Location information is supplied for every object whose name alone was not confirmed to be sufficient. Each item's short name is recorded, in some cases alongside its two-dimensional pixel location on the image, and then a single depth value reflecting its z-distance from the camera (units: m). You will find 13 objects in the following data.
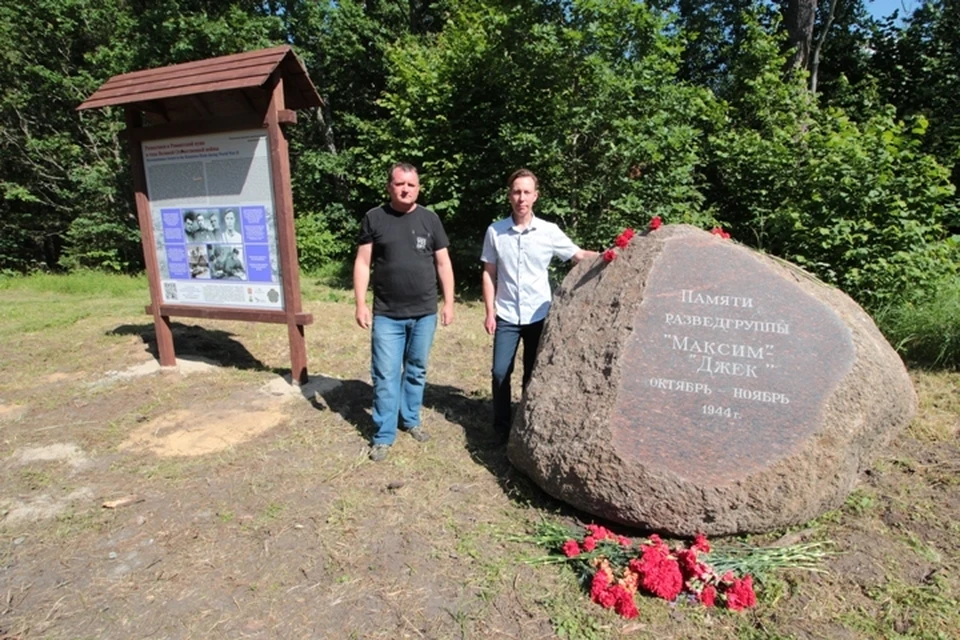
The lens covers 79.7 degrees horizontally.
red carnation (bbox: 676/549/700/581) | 2.48
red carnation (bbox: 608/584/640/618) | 2.33
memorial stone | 2.74
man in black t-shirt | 3.65
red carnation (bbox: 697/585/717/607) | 2.40
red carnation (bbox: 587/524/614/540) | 2.78
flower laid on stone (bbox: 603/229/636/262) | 3.32
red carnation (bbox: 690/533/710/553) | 2.63
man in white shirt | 3.55
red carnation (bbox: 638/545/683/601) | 2.43
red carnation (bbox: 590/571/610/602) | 2.43
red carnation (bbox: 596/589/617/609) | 2.39
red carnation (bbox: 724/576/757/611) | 2.39
